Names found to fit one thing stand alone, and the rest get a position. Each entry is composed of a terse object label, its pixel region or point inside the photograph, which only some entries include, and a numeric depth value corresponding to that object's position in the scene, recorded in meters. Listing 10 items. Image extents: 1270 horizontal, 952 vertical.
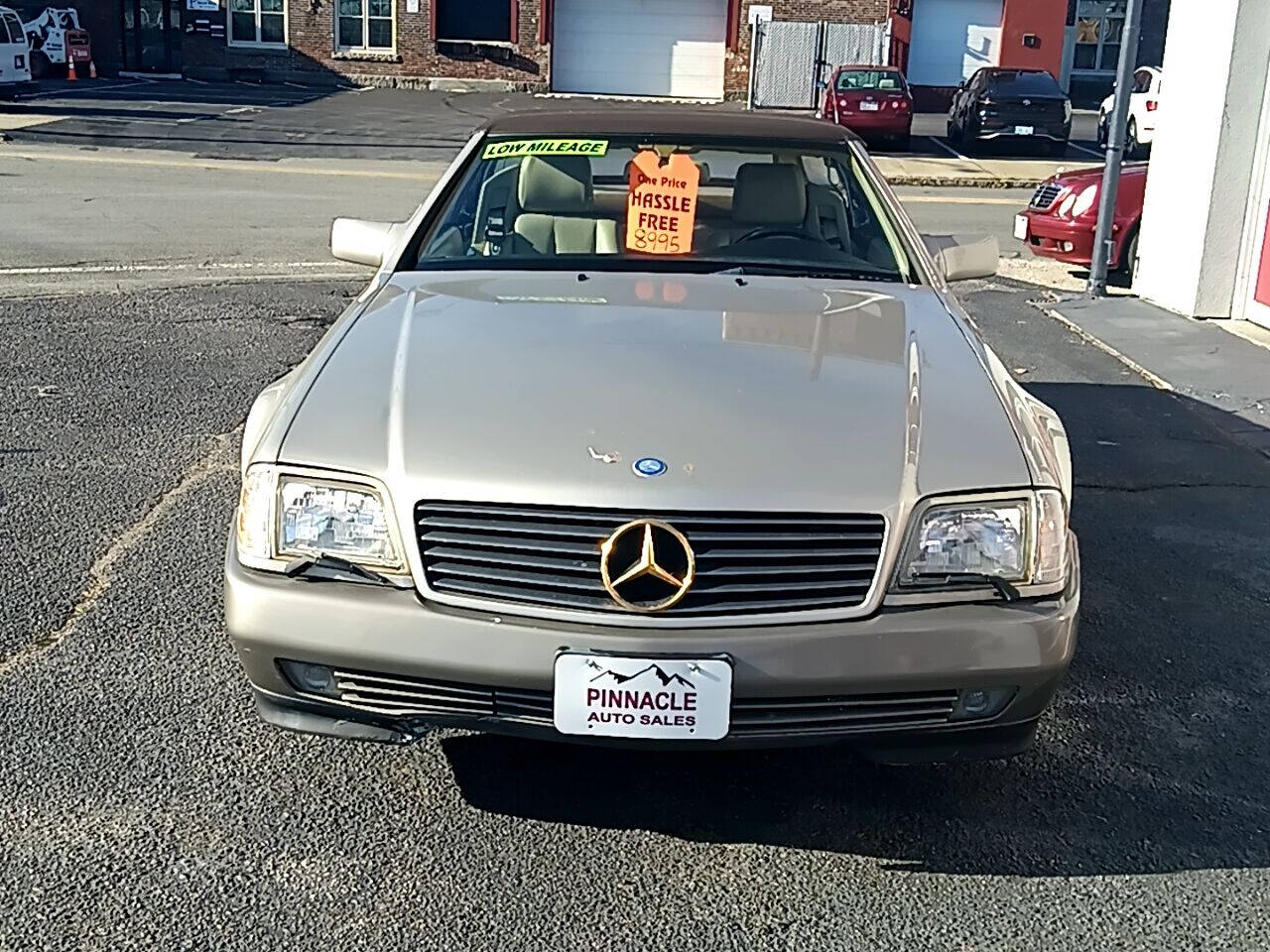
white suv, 26.59
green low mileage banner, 4.89
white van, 28.50
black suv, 25.55
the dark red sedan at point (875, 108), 26.14
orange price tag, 4.64
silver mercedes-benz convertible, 2.96
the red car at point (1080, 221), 11.45
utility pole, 10.22
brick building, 36.06
